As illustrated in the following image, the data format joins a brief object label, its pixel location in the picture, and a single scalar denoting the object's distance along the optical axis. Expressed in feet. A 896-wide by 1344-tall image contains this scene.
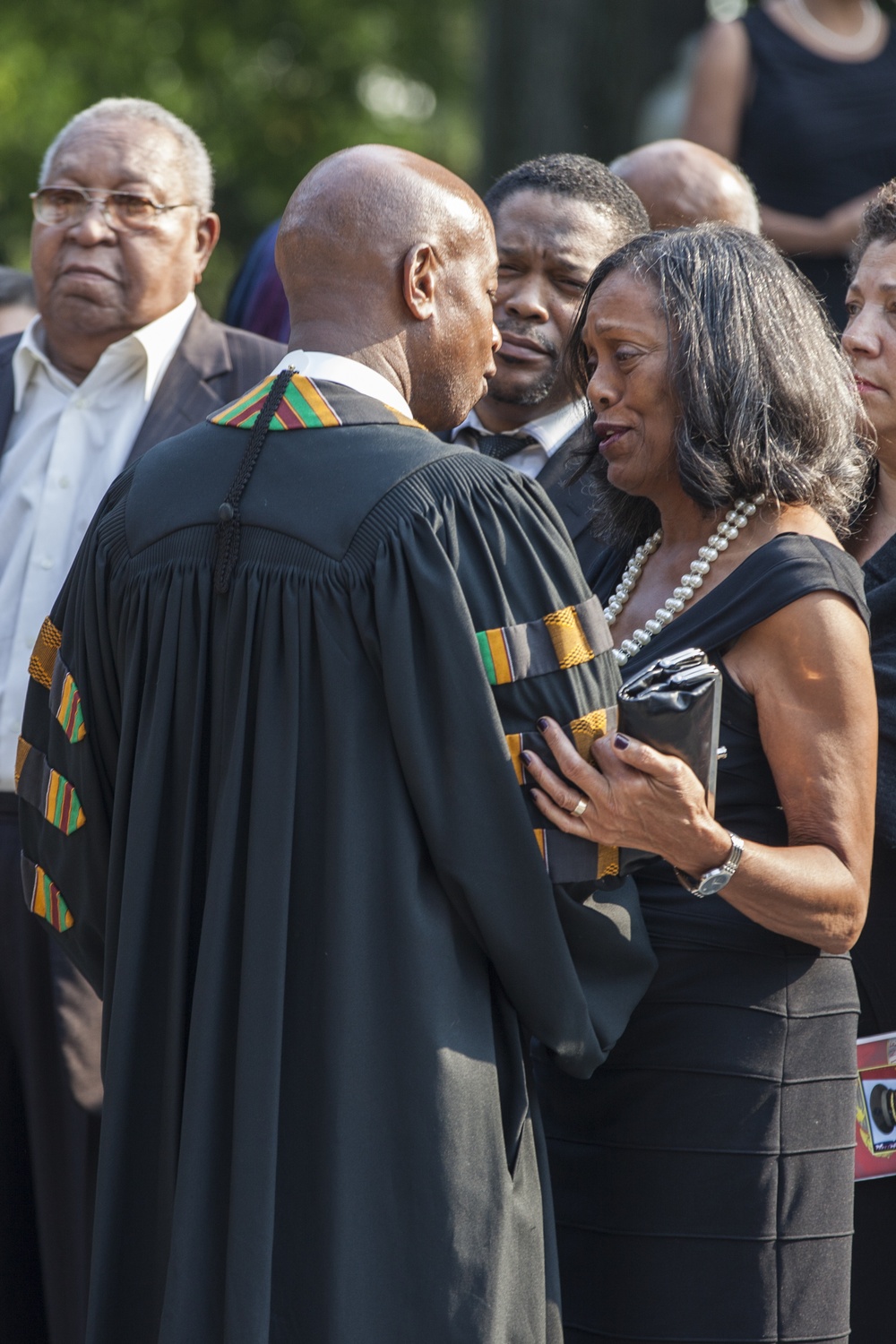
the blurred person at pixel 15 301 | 36.76
